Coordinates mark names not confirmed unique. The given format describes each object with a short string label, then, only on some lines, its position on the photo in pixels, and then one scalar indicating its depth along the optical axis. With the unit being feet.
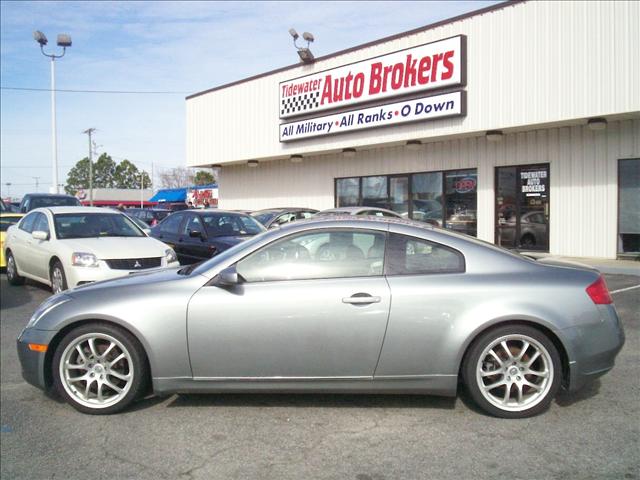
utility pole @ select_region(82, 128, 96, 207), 227.40
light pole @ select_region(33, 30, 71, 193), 82.17
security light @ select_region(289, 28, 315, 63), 61.93
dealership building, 41.78
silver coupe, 12.67
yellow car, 38.24
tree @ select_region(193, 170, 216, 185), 248.93
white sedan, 25.71
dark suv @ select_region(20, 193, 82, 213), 48.16
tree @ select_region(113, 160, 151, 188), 346.74
